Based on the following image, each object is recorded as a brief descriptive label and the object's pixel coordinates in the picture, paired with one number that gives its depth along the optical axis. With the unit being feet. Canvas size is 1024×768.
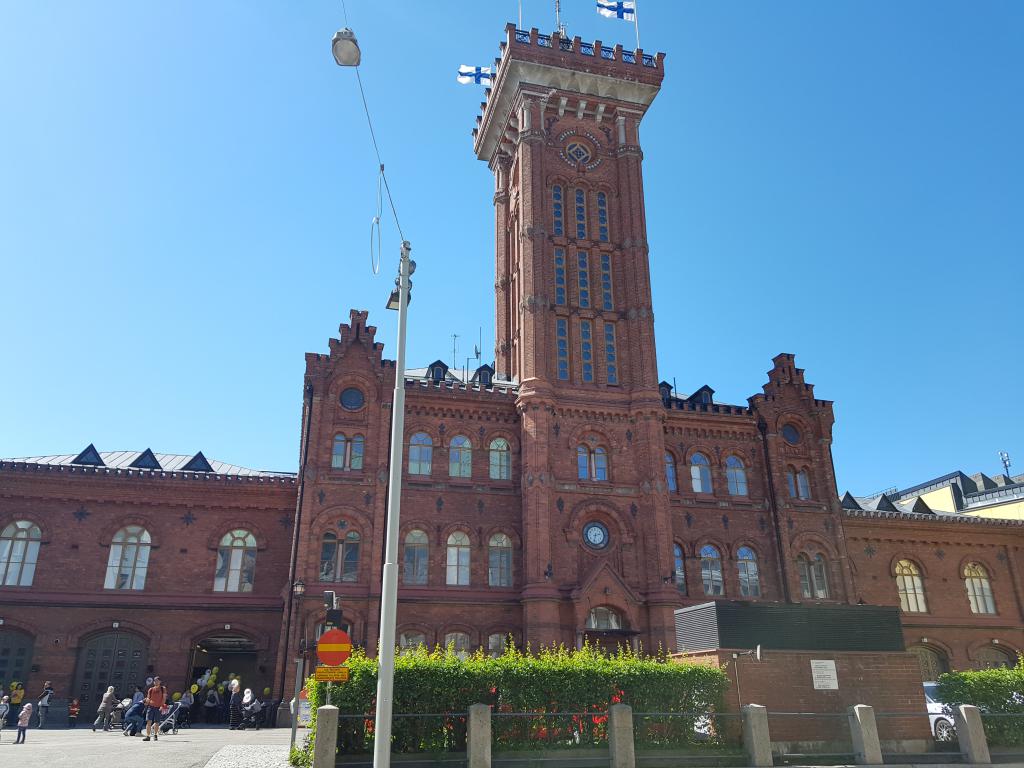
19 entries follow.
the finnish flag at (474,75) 160.56
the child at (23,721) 81.97
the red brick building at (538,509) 116.78
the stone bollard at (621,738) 60.85
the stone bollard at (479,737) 58.70
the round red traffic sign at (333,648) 54.34
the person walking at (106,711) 96.94
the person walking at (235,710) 99.71
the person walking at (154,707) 81.56
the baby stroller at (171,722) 91.04
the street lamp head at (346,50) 48.33
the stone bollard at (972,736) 65.92
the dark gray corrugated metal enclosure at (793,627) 71.26
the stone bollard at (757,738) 63.49
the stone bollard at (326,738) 55.88
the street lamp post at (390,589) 47.50
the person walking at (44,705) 102.94
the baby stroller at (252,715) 99.81
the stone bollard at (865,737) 64.75
